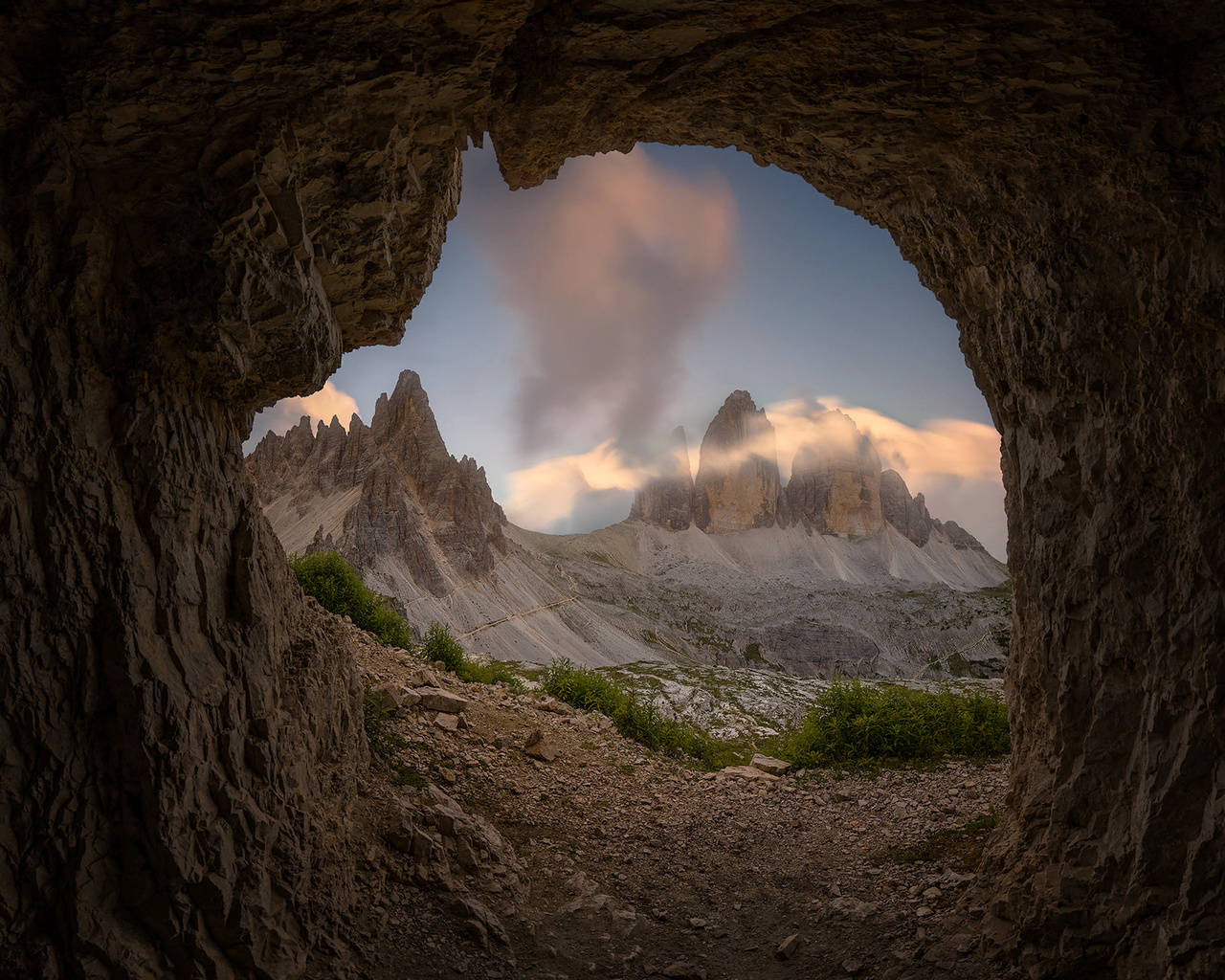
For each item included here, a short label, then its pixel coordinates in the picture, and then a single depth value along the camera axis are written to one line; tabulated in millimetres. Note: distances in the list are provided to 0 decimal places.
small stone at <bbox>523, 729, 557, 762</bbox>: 10883
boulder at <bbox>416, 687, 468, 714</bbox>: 10945
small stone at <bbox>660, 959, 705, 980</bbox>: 6195
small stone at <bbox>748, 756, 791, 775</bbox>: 11922
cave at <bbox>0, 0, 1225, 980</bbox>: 4234
